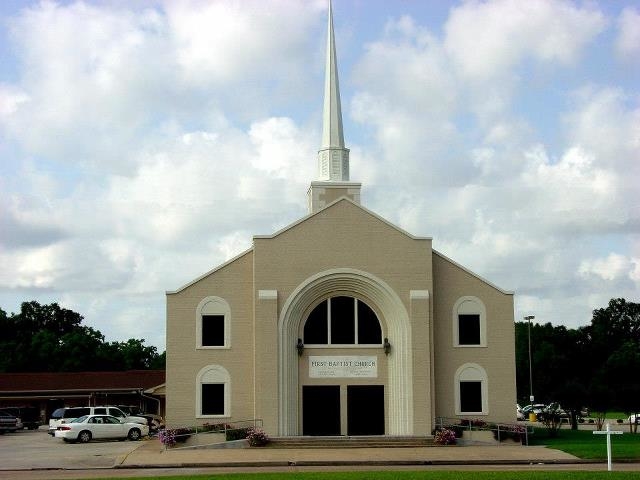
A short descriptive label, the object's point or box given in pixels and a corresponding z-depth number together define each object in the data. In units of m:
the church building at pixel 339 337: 39.47
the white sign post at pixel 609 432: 24.55
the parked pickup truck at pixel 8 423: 54.75
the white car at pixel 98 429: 43.07
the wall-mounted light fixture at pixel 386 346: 39.97
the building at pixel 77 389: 62.69
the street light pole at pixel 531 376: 61.66
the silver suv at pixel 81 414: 47.34
